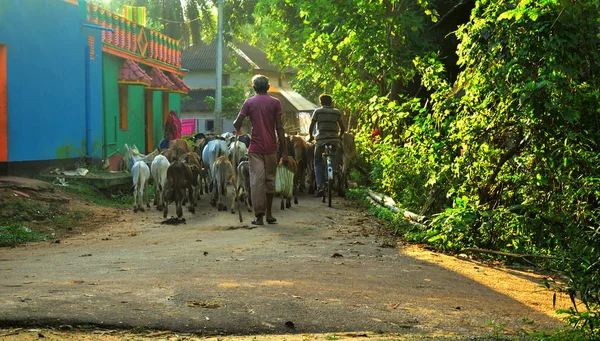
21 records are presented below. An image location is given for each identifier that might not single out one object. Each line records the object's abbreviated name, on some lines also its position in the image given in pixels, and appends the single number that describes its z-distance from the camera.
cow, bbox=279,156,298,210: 13.16
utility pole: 35.78
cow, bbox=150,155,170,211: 15.43
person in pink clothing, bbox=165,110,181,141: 25.80
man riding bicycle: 16.11
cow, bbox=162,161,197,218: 13.95
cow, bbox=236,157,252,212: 14.40
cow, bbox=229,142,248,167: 16.32
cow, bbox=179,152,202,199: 14.93
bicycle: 15.65
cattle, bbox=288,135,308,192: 18.28
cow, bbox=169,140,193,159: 17.50
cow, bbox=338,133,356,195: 18.44
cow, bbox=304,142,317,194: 18.66
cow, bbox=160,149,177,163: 17.19
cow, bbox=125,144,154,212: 15.90
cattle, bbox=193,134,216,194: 18.04
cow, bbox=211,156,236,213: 15.20
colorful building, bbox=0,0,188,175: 17.70
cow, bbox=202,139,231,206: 16.56
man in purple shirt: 12.27
